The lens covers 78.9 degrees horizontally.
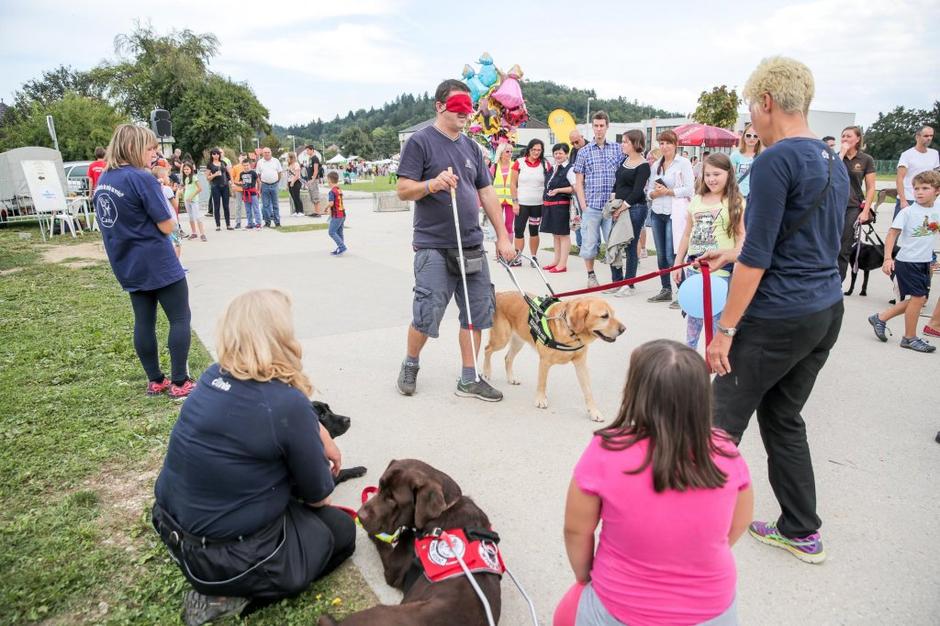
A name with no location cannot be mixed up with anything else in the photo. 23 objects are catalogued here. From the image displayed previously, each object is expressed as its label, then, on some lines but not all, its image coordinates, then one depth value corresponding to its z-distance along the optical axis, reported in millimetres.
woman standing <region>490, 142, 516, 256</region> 9914
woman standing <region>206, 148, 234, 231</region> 14484
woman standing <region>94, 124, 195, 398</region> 4016
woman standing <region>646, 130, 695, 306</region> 7070
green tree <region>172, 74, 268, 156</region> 34719
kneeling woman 2129
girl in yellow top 4641
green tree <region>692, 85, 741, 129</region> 38406
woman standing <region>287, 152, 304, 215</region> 17297
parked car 17656
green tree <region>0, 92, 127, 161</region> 30703
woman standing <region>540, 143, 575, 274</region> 8727
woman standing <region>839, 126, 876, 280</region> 6796
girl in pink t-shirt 1547
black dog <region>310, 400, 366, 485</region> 3189
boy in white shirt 5379
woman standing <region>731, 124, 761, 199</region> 7177
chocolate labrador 2108
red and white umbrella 23594
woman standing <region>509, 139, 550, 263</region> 9125
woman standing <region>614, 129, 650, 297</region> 7508
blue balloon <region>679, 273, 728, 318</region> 4004
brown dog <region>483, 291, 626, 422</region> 4055
